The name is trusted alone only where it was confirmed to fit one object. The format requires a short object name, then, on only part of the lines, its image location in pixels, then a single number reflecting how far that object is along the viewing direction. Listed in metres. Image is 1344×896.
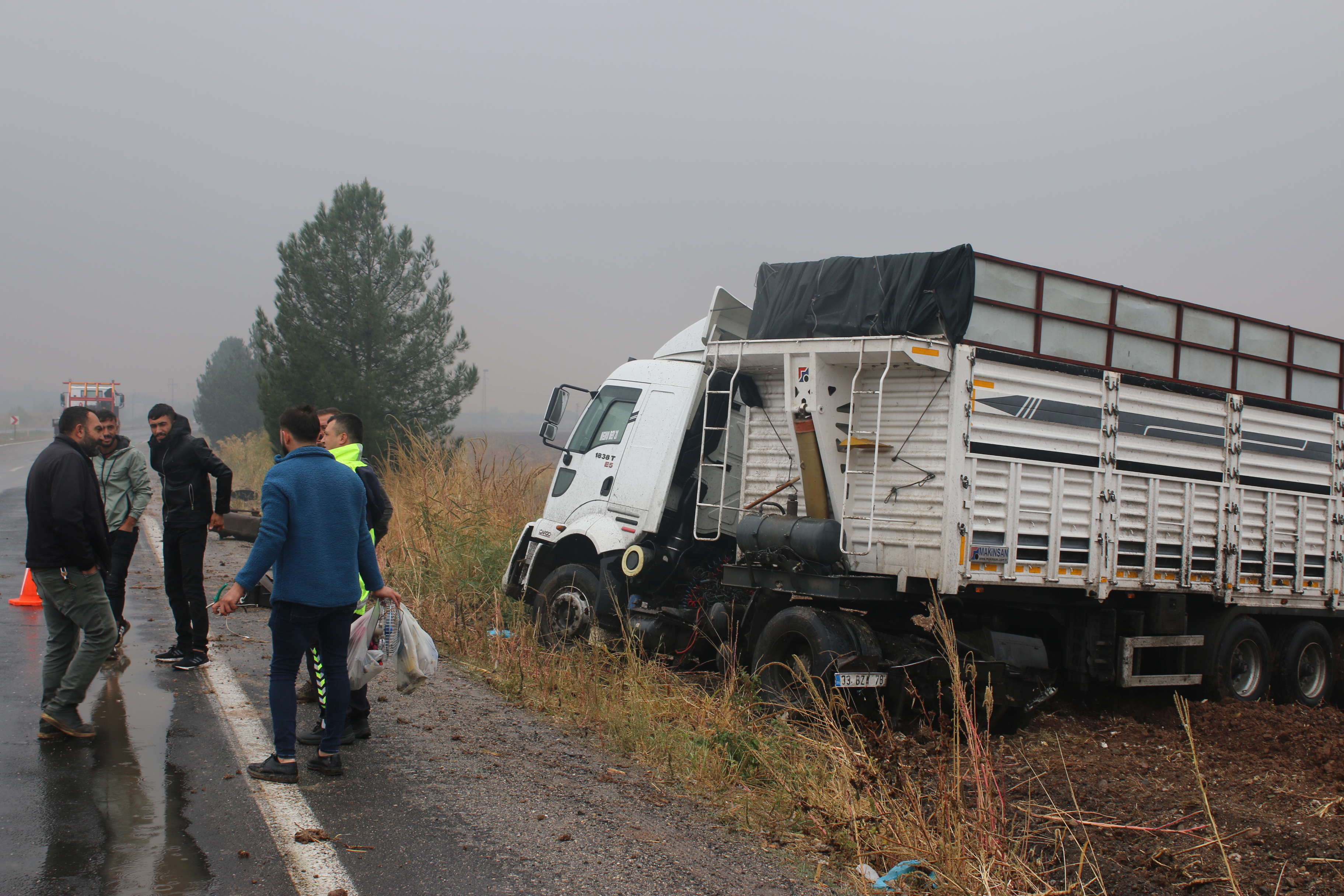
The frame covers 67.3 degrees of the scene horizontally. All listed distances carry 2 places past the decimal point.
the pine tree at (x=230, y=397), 51.22
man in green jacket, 7.54
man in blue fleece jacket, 4.72
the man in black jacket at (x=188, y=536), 7.14
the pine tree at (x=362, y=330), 23.88
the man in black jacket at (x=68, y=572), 5.38
